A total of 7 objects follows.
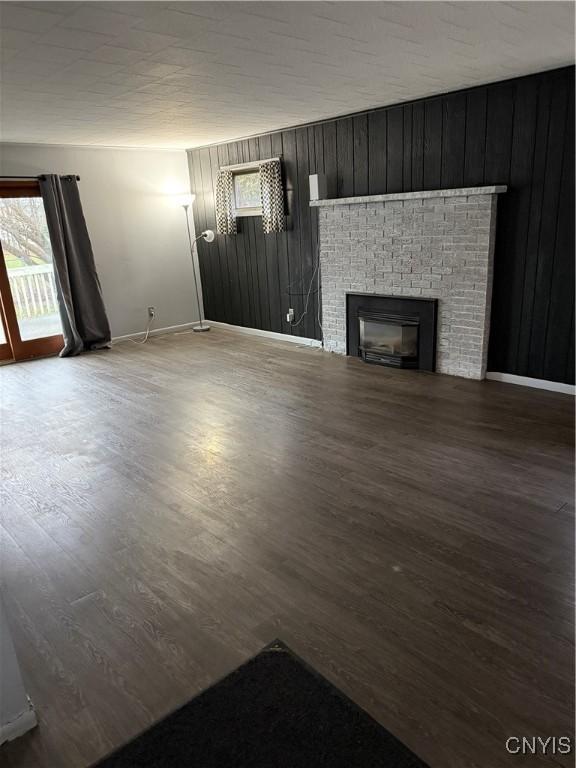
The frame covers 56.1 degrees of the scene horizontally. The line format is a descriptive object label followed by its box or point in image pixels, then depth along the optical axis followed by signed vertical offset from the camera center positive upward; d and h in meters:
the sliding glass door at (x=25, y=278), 6.09 -0.54
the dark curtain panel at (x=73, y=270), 6.23 -0.50
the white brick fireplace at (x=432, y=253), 4.50 -0.42
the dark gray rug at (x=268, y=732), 1.59 -1.52
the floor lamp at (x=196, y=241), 7.29 -0.30
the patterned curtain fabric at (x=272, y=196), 6.00 +0.19
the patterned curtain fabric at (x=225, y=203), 6.70 +0.16
